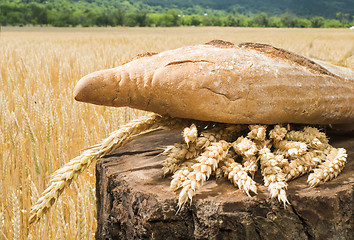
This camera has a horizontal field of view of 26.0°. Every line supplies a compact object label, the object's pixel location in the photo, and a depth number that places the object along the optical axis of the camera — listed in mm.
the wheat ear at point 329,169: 708
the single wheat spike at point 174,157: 734
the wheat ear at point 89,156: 714
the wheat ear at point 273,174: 685
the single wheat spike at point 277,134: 750
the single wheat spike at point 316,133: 759
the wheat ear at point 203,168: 677
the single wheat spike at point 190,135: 722
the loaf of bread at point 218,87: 753
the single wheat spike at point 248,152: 719
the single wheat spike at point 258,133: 736
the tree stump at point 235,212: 687
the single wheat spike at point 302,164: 721
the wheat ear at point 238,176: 689
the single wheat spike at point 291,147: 719
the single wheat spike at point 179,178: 701
